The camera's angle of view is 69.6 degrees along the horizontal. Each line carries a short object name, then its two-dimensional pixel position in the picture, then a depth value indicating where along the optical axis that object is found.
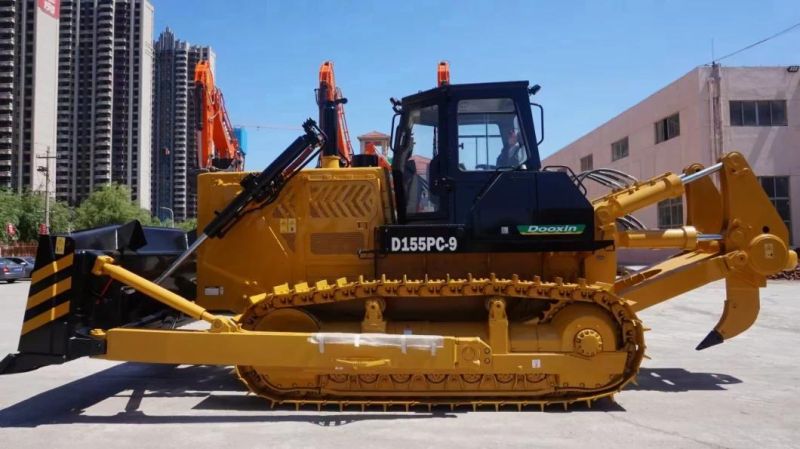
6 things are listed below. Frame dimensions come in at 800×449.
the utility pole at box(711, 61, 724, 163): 28.28
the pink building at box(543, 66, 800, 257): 28.41
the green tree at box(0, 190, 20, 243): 46.78
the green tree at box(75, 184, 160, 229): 51.69
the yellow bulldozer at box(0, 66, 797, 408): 5.56
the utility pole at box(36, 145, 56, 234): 44.11
